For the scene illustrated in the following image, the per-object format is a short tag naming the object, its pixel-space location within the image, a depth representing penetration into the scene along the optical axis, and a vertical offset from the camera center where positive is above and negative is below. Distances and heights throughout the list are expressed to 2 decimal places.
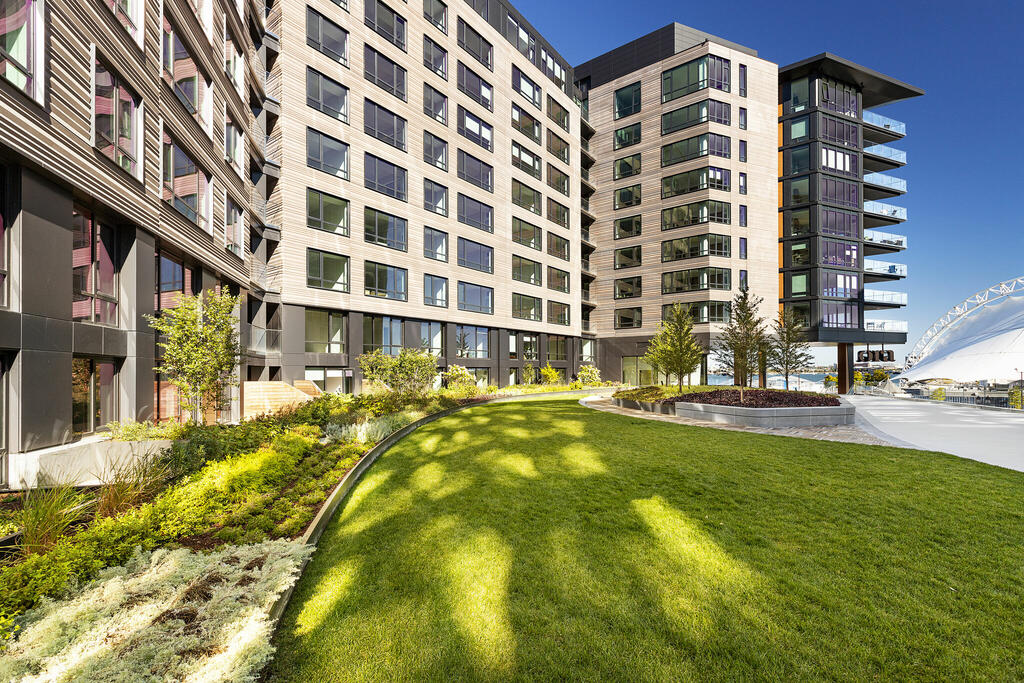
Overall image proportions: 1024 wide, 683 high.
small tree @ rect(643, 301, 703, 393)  21.50 +0.01
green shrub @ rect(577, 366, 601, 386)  37.62 -2.34
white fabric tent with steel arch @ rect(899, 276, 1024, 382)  69.12 +0.88
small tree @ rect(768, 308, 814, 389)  25.48 -0.25
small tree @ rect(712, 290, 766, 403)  20.45 +0.32
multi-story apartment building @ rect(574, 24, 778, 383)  38.72 +15.14
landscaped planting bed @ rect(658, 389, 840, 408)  15.41 -1.92
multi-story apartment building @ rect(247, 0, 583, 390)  23.16 +10.34
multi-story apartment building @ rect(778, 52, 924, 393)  40.34 +12.93
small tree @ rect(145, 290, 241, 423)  11.25 +0.07
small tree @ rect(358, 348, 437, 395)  19.83 -0.96
